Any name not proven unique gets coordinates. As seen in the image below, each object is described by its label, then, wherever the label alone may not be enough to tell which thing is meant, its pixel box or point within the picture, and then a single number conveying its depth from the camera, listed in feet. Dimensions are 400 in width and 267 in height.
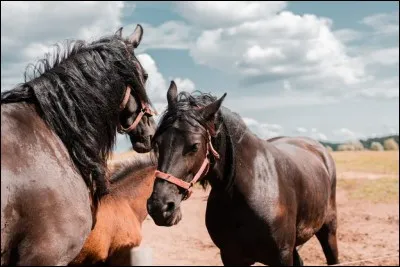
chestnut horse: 15.07
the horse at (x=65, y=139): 7.89
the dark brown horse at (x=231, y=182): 11.96
